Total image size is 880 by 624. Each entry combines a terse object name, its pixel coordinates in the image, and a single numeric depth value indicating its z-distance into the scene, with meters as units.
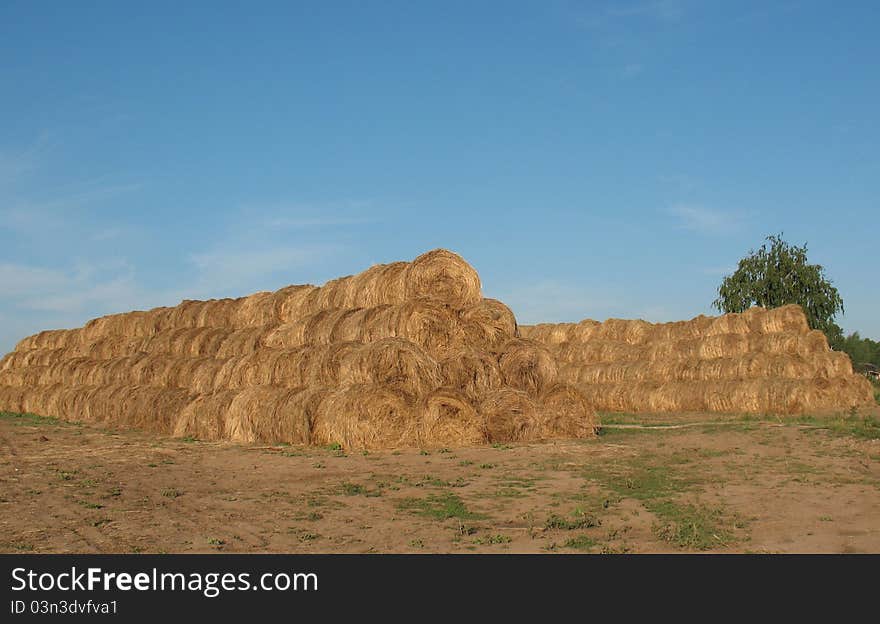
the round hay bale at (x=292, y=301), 25.92
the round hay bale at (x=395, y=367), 18.86
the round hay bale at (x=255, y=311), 26.75
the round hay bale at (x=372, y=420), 18.06
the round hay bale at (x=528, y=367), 20.83
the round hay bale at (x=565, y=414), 19.78
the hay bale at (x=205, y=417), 22.03
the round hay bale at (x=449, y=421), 18.11
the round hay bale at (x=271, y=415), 19.53
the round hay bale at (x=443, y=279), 21.92
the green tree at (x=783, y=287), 52.44
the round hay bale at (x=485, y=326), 21.23
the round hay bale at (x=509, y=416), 18.81
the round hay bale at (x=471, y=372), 19.53
